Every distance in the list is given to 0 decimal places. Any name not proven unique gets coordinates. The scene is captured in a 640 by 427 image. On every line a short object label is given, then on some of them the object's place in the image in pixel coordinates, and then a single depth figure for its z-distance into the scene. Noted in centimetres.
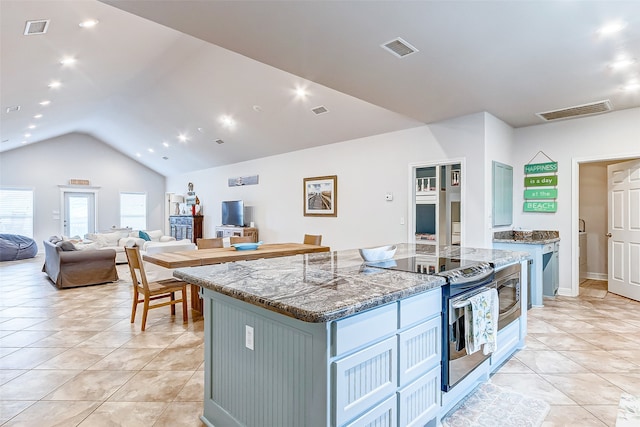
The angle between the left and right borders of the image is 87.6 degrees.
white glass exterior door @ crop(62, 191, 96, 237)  1049
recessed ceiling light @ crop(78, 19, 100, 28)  385
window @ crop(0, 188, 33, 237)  947
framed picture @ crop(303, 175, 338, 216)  663
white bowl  237
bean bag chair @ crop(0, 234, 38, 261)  834
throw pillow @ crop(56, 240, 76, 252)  561
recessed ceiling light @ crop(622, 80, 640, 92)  359
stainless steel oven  195
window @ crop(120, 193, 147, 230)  1153
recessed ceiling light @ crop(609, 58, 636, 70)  311
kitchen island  132
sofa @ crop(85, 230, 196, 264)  718
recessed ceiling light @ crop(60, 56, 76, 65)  460
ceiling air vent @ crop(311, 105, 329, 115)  561
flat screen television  856
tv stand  834
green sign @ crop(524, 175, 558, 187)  511
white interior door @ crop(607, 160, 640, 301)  465
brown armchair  547
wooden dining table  348
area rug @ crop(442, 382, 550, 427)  205
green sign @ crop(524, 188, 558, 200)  512
